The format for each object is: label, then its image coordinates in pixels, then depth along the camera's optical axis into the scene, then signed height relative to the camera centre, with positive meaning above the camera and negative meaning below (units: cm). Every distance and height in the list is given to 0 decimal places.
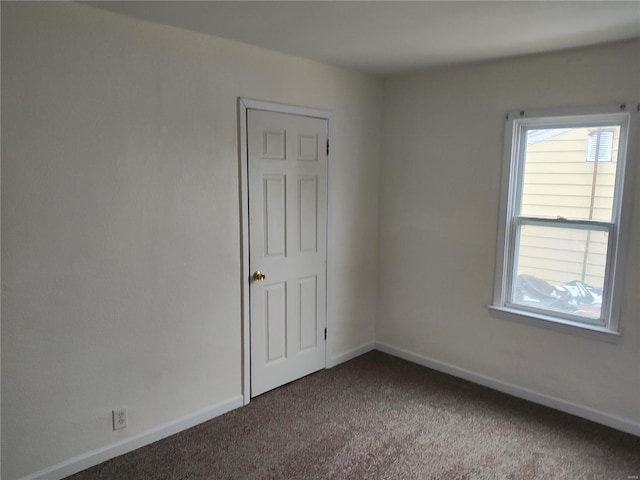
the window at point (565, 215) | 287 -16
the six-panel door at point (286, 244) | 313 -40
